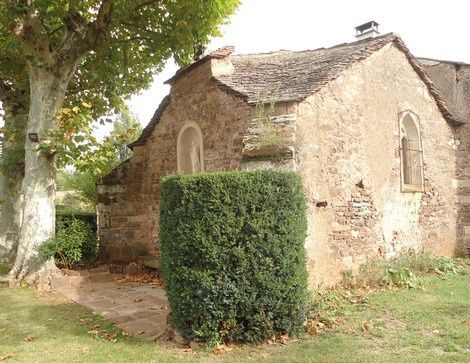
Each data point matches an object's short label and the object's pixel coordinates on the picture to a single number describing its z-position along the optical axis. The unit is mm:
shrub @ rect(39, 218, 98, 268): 7923
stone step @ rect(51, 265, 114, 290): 7957
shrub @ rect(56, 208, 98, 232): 9857
